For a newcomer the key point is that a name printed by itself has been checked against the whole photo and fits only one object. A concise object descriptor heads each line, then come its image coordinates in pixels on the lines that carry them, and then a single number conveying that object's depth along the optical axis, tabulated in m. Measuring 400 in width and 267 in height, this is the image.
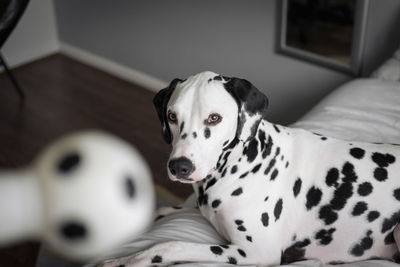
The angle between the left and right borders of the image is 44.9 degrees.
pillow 2.29
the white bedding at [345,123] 1.54
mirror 2.75
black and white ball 0.27
